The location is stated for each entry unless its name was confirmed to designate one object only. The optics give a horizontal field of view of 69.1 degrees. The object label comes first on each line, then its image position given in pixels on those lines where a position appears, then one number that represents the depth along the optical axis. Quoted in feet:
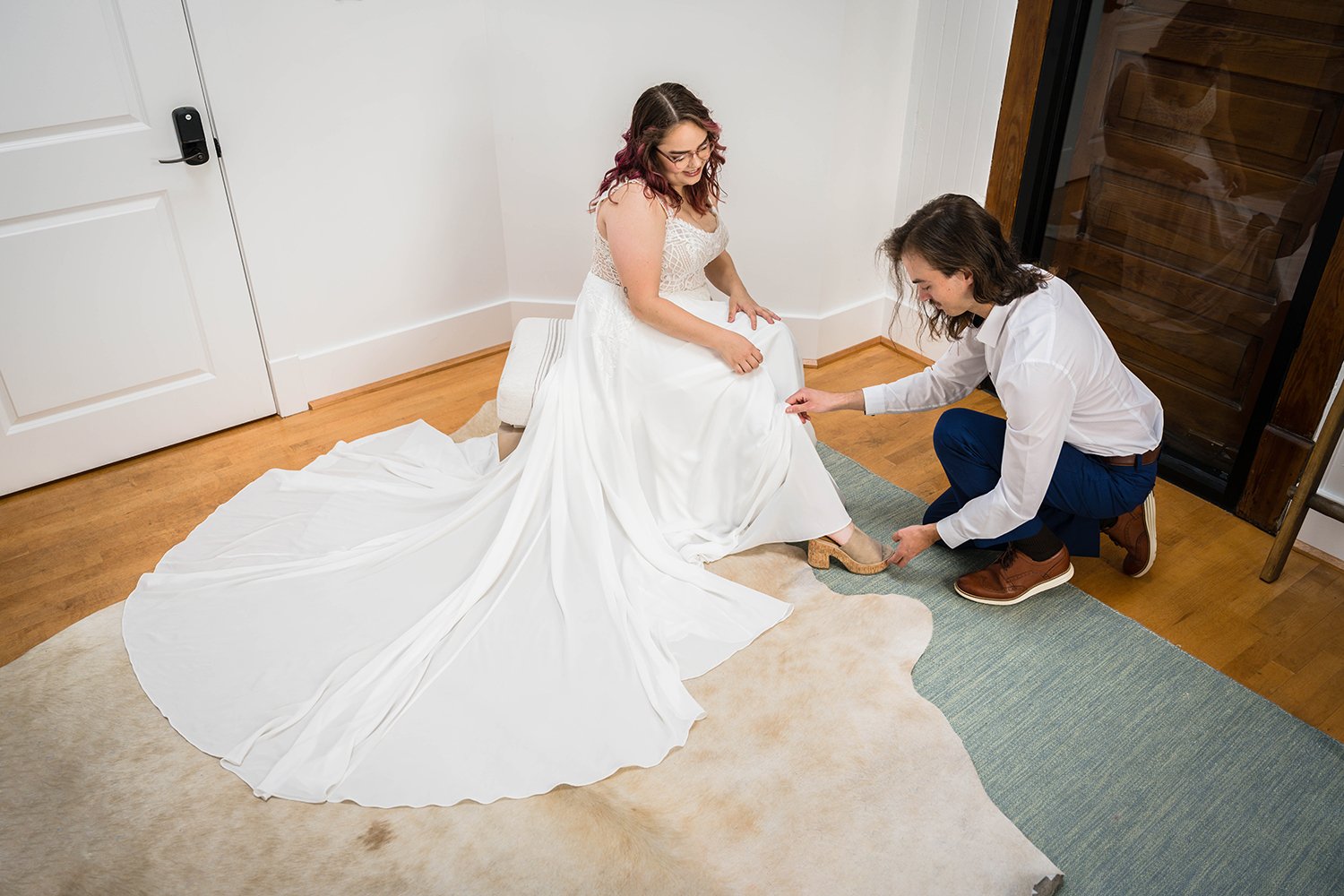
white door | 9.12
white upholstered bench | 9.30
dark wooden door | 8.64
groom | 7.55
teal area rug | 6.49
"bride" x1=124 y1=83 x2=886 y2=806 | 7.13
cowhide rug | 6.31
